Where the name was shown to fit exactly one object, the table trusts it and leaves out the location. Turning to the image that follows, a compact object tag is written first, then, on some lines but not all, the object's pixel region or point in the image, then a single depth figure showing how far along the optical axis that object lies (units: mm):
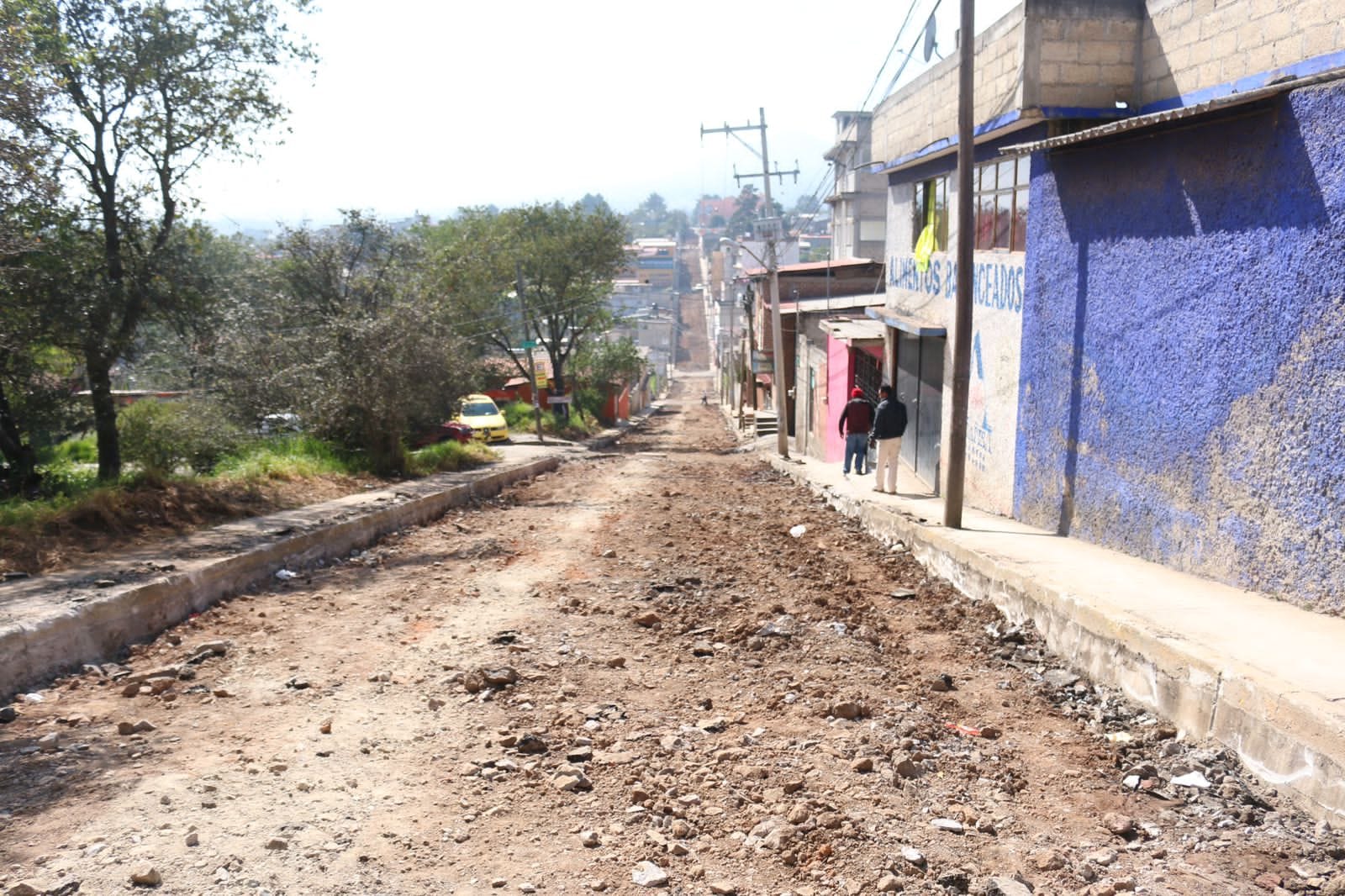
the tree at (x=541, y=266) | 40625
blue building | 6344
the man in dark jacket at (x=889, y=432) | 14117
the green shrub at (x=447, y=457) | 19375
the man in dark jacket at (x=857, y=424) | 17094
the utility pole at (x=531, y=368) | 35447
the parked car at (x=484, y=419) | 32469
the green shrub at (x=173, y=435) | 13508
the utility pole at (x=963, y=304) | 10109
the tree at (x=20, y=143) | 8727
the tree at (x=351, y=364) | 16797
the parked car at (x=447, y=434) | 25422
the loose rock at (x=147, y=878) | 3898
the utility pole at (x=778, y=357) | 25706
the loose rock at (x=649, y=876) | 4020
